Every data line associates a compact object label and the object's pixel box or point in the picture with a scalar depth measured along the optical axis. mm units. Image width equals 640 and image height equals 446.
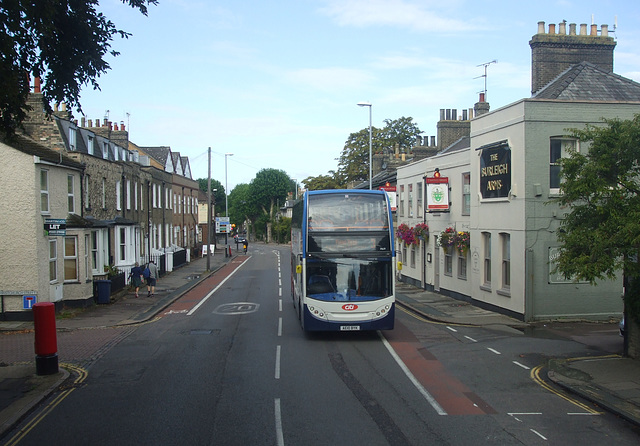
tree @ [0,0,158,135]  9906
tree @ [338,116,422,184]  64500
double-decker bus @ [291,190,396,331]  16016
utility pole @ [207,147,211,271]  42806
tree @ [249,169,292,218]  110688
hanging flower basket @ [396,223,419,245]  32188
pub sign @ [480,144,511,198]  20953
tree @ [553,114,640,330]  12055
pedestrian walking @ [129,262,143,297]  27359
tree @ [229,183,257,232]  116069
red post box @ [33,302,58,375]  12469
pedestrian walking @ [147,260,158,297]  27620
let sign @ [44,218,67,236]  19703
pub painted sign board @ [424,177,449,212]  26656
